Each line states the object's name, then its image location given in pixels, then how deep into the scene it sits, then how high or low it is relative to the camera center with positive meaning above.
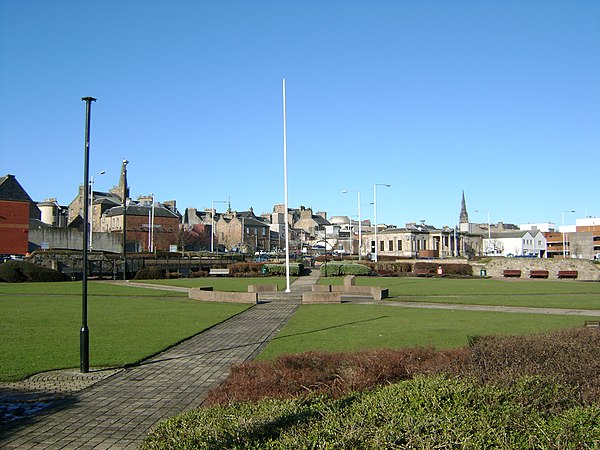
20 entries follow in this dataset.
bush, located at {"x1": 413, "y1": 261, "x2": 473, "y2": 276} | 59.09 -1.62
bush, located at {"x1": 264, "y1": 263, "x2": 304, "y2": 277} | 54.50 -1.40
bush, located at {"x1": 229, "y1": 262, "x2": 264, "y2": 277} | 54.49 -1.42
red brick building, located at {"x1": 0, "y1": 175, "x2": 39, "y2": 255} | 59.97 +3.19
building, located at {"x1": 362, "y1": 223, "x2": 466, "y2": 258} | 111.50 +2.05
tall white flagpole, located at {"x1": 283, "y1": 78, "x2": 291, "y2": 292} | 34.69 +4.76
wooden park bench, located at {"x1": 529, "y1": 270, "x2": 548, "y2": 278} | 56.12 -2.19
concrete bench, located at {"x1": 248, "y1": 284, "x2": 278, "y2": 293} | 33.05 -1.93
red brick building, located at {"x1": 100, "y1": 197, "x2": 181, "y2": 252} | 99.44 +5.50
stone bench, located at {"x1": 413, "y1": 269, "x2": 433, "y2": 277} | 58.04 -2.03
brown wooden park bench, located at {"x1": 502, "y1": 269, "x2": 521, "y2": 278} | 57.97 -2.14
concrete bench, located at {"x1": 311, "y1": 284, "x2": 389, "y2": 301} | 33.66 -2.07
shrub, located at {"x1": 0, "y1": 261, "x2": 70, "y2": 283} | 42.94 -1.15
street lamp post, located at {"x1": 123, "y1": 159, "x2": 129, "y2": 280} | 46.42 -0.92
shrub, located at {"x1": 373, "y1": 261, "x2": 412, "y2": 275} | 60.46 -1.60
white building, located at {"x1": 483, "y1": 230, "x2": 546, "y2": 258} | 136.12 +1.88
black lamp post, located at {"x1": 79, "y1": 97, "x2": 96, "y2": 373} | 11.52 +0.32
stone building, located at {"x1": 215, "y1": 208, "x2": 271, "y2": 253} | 122.81 +4.57
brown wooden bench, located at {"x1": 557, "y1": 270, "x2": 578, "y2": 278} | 54.22 -2.15
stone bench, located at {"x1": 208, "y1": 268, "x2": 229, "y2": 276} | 56.12 -1.63
